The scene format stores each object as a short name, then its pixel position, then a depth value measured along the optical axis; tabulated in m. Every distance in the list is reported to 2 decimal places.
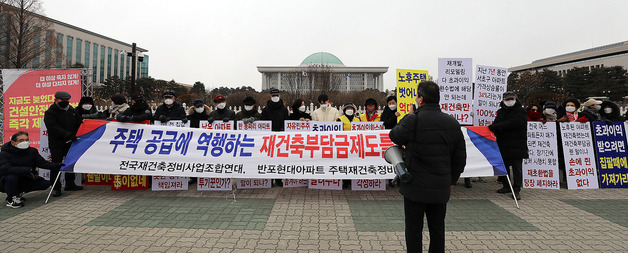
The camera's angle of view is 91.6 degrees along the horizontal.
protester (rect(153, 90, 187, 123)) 6.55
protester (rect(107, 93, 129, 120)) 6.56
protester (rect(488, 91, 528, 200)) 5.43
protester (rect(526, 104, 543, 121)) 6.51
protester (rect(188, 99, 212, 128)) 6.70
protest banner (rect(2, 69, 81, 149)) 8.74
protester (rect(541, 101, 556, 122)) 6.57
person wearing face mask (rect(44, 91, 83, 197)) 5.46
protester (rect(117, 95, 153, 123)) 5.86
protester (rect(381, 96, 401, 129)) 6.45
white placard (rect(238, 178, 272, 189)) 5.99
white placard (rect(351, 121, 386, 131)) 6.21
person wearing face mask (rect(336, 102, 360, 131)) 6.44
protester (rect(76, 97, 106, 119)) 6.30
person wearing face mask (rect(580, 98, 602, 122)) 6.68
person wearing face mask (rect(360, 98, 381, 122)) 6.73
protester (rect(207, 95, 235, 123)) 6.58
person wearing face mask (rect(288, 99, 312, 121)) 6.81
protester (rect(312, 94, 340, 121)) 6.86
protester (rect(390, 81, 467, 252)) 2.52
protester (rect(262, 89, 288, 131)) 6.66
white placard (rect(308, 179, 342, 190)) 5.95
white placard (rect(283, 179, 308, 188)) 6.07
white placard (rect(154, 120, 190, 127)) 6.04
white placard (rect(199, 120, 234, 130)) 6.11
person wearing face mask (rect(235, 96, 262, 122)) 6.84
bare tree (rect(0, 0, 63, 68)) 20.73
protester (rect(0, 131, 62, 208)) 4.87
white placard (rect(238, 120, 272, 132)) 6.18
